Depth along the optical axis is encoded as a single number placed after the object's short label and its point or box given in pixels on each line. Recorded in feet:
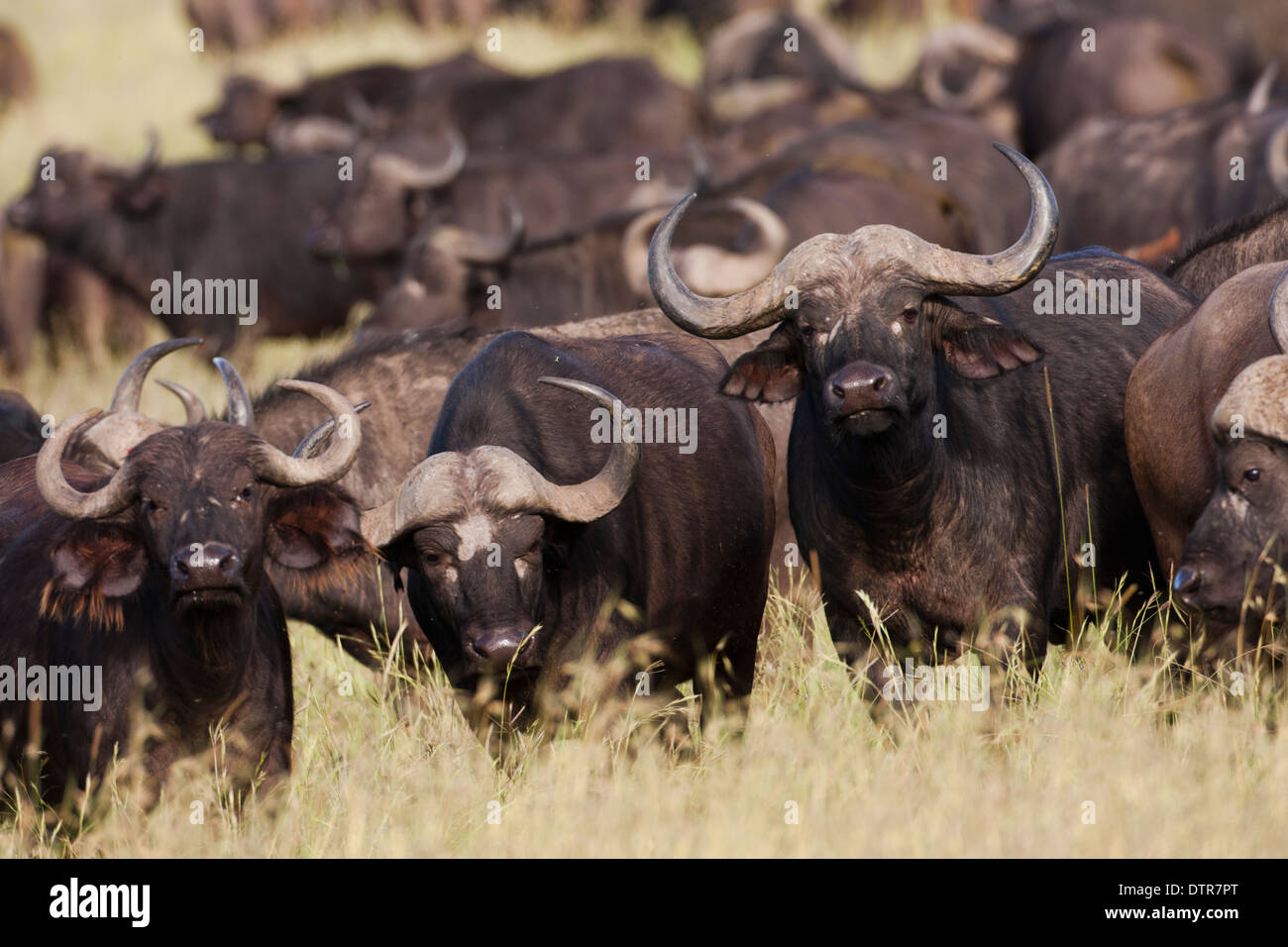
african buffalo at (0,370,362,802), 17.67
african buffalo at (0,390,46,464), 25.05
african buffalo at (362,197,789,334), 39.78
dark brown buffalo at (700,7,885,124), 62.75
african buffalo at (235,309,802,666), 25.26
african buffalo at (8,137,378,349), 53.78
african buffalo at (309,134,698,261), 49.19
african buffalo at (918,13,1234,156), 55.67
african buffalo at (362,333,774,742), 18.65
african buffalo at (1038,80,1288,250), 41.32
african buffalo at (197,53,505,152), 68.85
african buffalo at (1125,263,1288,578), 18.90
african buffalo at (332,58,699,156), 60.54
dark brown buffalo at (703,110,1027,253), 39.24
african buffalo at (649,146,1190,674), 18.98
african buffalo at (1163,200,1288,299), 23.61
